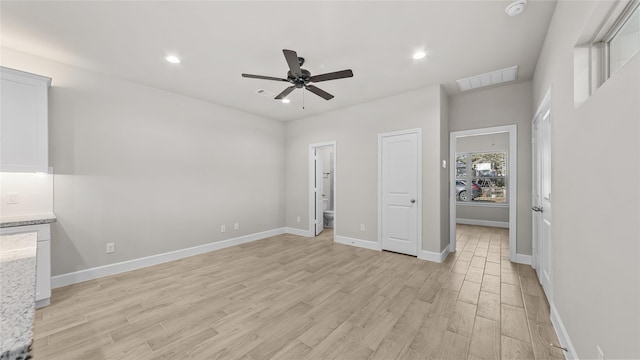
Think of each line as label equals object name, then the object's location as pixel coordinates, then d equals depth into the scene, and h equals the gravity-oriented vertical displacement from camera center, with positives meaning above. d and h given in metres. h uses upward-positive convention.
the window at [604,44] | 1.22 +0.80
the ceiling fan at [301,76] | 2.32 +1.15
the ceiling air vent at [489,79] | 3.30 +1.47
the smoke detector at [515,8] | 2.00 +1.46
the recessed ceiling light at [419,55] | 2.81 +1.48
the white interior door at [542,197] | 2.55 -0.20
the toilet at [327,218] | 6.38 -1.02
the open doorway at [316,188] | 5.48 -0.19
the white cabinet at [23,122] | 2.50 +0.61
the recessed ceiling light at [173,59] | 2.91 +1.47
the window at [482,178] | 6.89 +0.06
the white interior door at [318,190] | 5.59 -0.24
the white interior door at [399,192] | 4.02 -0.20
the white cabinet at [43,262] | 2.48 -0.88
